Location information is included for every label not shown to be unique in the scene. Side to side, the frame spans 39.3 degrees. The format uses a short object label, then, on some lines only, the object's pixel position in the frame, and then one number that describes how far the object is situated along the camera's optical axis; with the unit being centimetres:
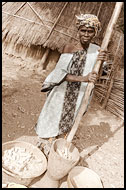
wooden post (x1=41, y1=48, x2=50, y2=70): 519
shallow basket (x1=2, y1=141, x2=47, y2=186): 179
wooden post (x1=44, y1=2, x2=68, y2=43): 430
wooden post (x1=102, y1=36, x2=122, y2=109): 443
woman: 188
